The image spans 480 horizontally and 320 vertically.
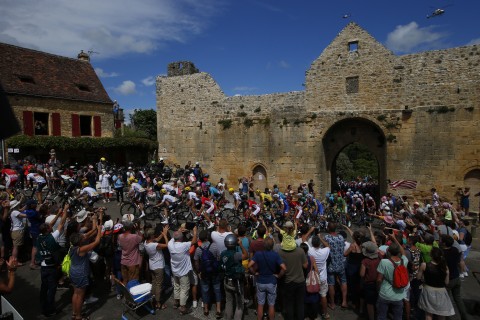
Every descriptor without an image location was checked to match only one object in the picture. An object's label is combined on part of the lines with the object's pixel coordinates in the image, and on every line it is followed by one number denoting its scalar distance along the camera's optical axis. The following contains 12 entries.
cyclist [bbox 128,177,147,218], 11.44
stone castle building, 14.36
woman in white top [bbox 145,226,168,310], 5.98
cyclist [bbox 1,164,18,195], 11.72
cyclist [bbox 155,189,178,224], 10.60
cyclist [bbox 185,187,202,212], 10.14
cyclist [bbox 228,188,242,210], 11.78
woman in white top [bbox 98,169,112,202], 14.17
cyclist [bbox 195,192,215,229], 9.85
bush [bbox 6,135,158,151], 18.37
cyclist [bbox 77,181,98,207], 10.81
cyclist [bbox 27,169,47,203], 11.21
